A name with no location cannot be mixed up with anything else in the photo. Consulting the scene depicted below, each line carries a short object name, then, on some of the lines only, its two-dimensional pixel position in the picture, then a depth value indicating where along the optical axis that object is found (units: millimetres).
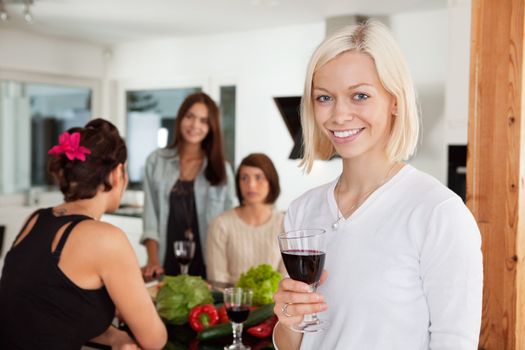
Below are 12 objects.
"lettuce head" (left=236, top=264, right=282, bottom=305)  2408
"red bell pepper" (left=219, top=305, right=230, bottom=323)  2246
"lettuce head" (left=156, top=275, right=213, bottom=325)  2322
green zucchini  2105
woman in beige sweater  3309
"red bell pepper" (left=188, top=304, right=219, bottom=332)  2203
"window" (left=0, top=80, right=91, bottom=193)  6195
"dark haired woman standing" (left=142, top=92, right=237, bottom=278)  3498
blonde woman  1117
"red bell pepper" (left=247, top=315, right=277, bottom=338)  2156
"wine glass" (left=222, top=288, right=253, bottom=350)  1988
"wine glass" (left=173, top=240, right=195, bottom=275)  2777
